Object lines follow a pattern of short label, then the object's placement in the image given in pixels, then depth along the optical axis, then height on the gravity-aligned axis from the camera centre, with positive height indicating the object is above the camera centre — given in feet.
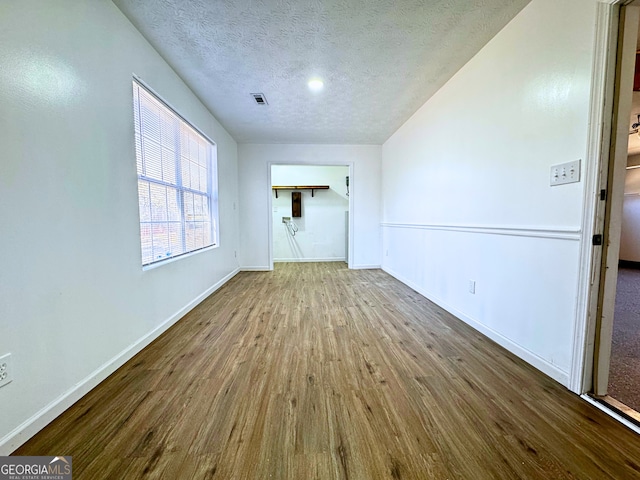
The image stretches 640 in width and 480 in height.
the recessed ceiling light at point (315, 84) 8.45 +4.66
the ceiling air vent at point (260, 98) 9.36 +4.62
